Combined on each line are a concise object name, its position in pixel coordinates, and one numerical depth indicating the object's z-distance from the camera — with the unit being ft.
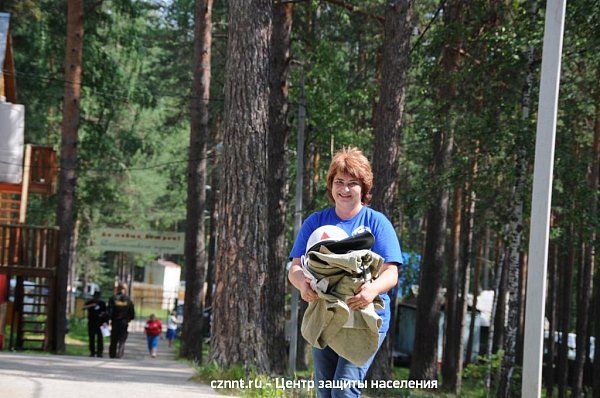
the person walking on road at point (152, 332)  105.70
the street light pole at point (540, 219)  27.07
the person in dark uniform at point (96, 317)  81.35
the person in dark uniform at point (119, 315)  80.74
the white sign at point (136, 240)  99.81
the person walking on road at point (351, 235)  18.61
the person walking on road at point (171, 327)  149.59
